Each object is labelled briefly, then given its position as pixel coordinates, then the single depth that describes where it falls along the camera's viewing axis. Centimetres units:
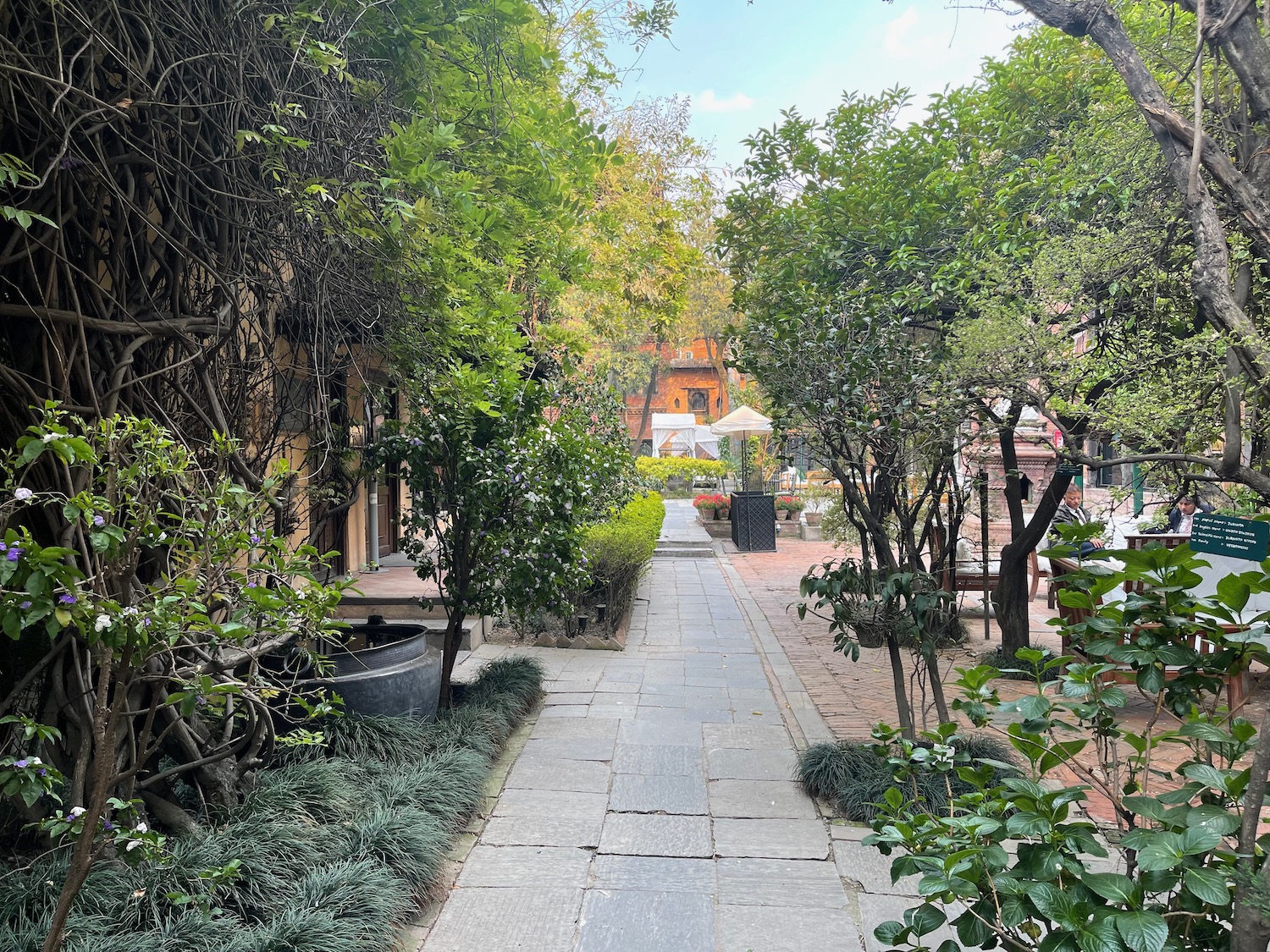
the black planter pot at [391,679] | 436
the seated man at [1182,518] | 848
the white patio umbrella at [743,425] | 1739
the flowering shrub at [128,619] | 190
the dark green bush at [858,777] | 392
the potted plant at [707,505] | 1950
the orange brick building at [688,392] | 4478
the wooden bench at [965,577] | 743
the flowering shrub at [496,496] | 482
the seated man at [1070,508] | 798
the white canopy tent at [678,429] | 3684
